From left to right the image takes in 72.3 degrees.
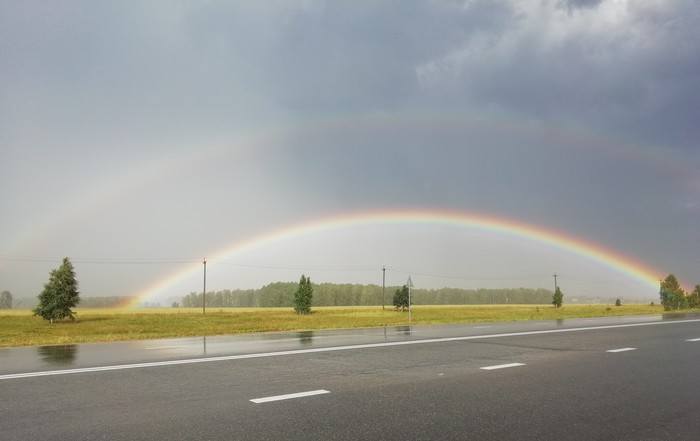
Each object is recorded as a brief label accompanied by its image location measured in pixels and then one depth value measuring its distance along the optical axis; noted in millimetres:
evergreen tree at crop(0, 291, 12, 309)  176750
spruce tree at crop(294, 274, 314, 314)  78938
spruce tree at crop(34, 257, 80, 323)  52969
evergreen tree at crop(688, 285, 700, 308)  73938
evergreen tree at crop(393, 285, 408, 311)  89500
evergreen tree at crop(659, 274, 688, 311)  69938
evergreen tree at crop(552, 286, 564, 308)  96875
